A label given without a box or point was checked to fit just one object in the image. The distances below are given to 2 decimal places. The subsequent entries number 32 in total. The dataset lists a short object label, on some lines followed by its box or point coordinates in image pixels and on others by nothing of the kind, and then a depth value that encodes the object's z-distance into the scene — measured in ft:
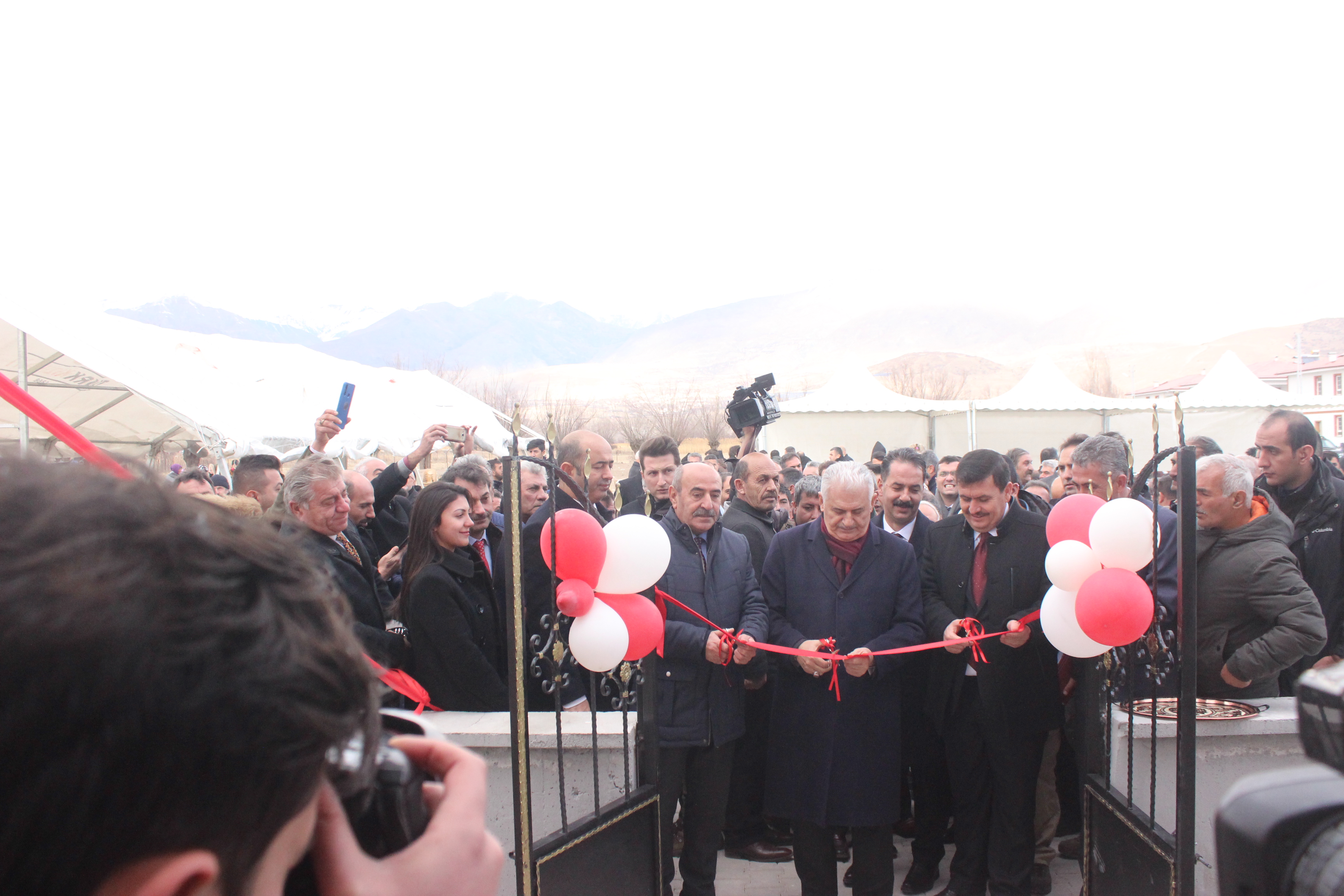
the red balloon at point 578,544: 10.11
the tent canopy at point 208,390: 32.42
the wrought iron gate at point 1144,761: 8.88
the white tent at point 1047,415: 65.51
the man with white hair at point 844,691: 12.30
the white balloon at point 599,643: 9.80
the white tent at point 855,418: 68.23
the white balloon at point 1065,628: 11.00
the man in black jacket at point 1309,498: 15.26
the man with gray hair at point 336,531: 11.71
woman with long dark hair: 11.64
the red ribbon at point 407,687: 10.55
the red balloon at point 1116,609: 9.98
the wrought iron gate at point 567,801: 8.87
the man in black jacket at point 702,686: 12.34
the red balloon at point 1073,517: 11.53
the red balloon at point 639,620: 10.44
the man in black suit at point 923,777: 14.05
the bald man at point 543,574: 12.66
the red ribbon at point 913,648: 11.94
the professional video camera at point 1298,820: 2.46
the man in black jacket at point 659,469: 16.63
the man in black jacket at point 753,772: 15.37
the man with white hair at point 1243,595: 10.89
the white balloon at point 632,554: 10.54
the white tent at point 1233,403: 64.28
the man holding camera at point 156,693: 1.51
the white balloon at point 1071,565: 11.02
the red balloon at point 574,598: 9.95
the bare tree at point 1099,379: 248.93
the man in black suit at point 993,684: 12.55
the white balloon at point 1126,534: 10.40
